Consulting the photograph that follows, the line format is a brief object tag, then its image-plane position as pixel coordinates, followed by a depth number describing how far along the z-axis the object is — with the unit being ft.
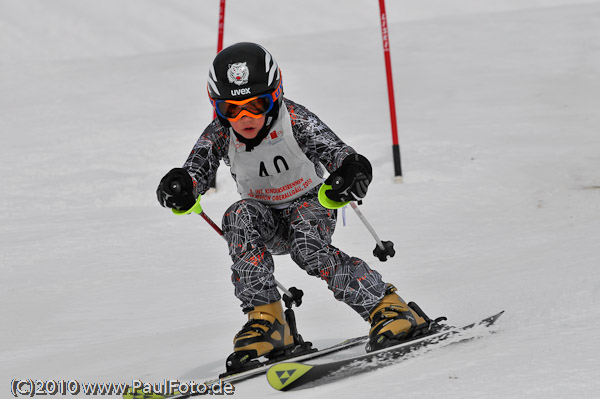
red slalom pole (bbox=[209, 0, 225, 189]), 53.47
